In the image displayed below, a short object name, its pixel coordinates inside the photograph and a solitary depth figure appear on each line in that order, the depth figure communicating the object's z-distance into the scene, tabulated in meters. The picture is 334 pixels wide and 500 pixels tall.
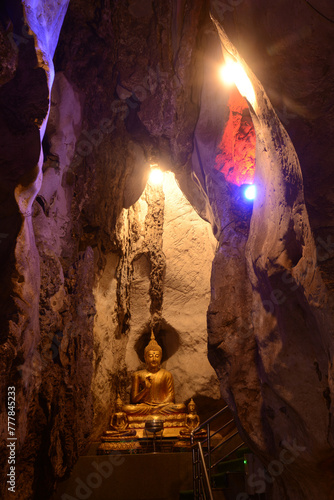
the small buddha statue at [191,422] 7.13
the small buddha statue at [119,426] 7.18
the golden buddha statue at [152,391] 8.13
